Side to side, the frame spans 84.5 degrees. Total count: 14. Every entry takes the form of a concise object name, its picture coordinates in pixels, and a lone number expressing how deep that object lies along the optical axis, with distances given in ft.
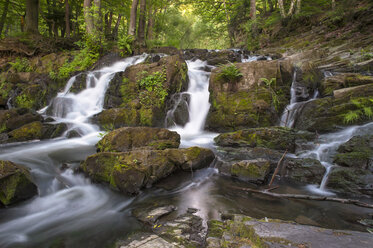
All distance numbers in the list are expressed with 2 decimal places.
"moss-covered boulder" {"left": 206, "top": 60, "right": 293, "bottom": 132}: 24.29
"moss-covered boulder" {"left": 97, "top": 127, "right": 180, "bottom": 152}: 17.54
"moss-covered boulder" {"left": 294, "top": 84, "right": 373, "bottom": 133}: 17.72
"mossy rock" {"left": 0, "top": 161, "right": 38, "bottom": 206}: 11.38
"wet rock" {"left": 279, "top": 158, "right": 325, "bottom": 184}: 14.24
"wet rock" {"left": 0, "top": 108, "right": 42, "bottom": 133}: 23.63
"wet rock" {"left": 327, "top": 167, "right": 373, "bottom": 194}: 12.45
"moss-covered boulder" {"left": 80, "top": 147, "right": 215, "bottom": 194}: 13.26
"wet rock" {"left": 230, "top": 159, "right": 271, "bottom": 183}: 14.25
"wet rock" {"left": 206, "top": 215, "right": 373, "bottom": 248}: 5.32
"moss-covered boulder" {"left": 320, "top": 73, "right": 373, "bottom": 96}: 21.30
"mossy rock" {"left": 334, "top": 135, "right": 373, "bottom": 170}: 13.60
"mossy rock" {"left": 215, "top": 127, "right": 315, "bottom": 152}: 18.49
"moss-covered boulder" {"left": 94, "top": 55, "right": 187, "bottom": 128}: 26.63
